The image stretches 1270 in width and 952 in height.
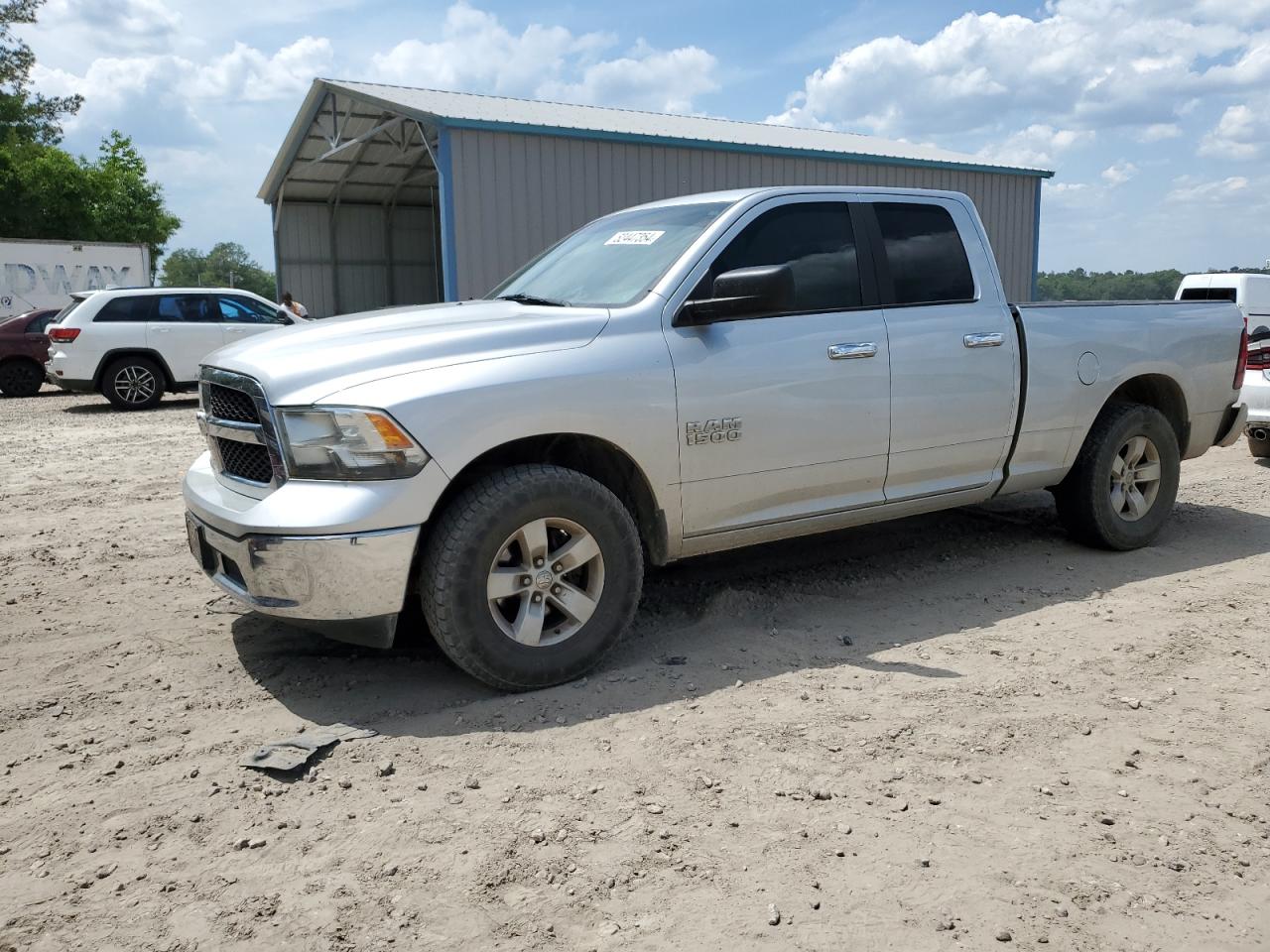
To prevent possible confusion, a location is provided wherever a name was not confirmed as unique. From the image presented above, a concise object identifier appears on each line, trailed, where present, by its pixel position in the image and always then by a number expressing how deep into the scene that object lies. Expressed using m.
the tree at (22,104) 42.09
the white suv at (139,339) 15.04
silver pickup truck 3.80
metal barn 16.27
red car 18.34
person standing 20.05
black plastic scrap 3.48
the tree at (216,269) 124.12
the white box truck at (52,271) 23.81
